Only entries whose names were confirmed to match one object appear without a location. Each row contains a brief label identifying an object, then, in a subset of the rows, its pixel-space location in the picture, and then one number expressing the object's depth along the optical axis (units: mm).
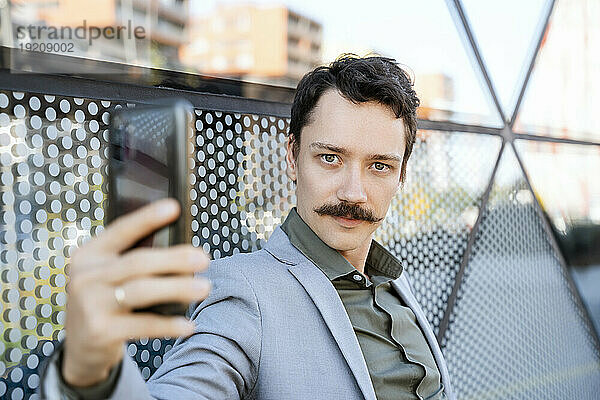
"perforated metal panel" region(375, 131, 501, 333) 2127
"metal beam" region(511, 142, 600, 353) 2691
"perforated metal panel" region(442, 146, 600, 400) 2307
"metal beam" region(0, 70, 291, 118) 1183
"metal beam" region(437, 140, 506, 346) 2207
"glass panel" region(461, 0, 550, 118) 2441
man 622
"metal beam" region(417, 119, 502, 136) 2221
